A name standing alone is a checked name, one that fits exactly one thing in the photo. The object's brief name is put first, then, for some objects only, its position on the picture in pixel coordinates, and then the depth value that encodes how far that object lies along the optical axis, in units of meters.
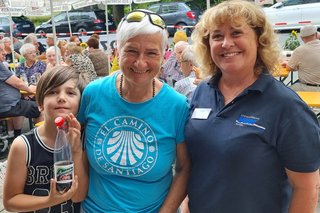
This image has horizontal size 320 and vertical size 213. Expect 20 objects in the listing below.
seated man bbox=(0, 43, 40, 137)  5.74
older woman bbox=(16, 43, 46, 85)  7.46
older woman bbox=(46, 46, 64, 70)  7.79
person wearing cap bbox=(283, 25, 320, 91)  6.12
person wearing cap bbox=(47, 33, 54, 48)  11.36
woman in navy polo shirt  1.47
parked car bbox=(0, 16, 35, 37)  23.20
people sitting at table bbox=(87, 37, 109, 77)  5.84
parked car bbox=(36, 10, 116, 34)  22.15
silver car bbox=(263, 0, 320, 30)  14.69
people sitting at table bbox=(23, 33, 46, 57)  10.34
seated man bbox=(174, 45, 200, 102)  4.11
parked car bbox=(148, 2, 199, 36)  20.33
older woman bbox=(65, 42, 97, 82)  4.64
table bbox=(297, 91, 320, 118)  4.45
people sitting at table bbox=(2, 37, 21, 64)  11.12
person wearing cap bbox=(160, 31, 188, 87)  5.75
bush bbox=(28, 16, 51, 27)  36.28
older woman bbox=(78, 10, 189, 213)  1.60
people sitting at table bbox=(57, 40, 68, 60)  9.48
